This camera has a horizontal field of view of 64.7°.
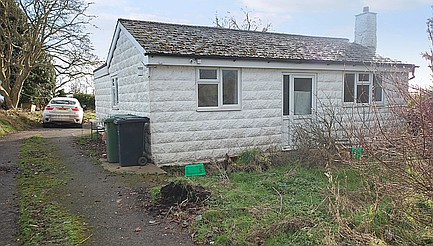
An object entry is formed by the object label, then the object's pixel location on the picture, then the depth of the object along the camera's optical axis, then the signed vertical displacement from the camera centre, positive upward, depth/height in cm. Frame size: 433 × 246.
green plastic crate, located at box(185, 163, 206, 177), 785 -160
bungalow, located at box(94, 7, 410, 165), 879 +49
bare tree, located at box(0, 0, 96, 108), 2011 +411
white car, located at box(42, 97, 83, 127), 1881 -57
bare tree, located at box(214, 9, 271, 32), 3023 +694
